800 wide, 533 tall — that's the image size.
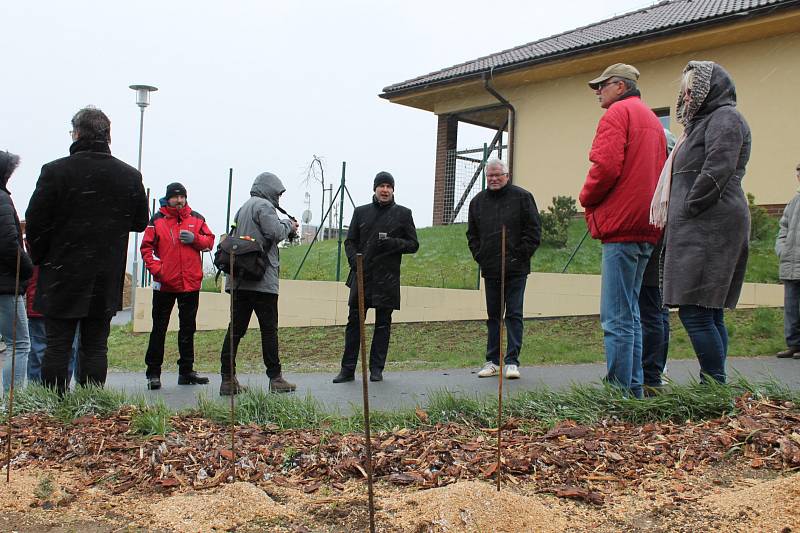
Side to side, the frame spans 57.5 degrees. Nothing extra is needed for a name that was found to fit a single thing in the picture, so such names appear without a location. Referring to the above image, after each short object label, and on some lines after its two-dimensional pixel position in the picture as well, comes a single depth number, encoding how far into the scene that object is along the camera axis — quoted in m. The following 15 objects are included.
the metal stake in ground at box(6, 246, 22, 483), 3.13
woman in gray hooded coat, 3.97
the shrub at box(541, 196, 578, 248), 12.98
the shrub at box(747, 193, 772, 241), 11.24
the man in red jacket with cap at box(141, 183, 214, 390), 6.50
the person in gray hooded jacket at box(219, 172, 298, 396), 5.87
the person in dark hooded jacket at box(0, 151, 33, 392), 5.20
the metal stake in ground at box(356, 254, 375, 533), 2.25
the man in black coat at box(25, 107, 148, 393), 4.60
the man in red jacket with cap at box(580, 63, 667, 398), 4.36
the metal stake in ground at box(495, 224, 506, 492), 2.75
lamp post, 16.06
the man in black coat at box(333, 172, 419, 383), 6.61
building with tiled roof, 13.14
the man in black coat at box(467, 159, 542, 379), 6.46
